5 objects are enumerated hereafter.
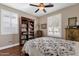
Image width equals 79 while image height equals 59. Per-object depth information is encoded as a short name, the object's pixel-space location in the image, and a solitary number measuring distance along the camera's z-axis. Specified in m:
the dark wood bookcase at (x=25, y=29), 2.64
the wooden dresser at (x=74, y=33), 3.08
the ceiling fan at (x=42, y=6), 2.09
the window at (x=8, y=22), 2.40
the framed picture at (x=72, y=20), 2.38
